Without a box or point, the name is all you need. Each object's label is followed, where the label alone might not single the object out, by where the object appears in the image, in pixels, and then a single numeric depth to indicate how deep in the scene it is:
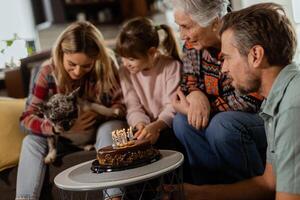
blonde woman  2.06
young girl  2.07
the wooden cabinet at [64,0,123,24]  5.59
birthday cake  1.51
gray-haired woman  1.82
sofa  2.07
